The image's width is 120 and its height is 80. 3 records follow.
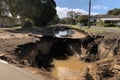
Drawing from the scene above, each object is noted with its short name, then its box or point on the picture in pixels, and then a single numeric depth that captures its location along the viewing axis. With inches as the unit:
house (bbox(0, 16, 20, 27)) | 902.8
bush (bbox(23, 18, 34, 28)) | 755.2
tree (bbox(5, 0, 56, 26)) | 598.4
